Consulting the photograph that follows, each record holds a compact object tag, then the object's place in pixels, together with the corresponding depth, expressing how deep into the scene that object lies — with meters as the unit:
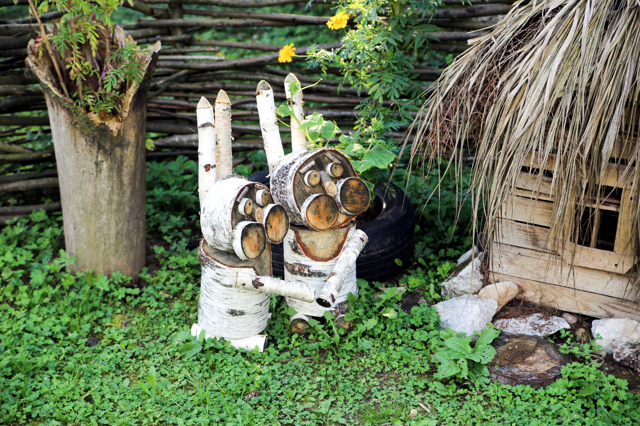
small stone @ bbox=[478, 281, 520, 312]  2.89
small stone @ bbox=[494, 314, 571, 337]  2.76
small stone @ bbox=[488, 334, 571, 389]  2.50
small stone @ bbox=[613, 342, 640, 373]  2.52
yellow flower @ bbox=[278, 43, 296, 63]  3.08
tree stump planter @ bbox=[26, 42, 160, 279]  3.02
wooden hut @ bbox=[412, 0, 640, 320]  2.32
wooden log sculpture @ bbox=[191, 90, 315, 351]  2.46
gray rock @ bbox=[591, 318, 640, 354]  2.62
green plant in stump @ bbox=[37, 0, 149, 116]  2.84
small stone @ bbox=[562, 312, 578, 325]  2.83
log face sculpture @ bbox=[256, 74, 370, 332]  2.57
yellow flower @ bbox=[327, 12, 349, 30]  2.93
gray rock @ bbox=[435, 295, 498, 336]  2.77
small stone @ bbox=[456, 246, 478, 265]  3.19
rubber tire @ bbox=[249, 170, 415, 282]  3.17
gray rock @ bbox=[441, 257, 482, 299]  3.00
